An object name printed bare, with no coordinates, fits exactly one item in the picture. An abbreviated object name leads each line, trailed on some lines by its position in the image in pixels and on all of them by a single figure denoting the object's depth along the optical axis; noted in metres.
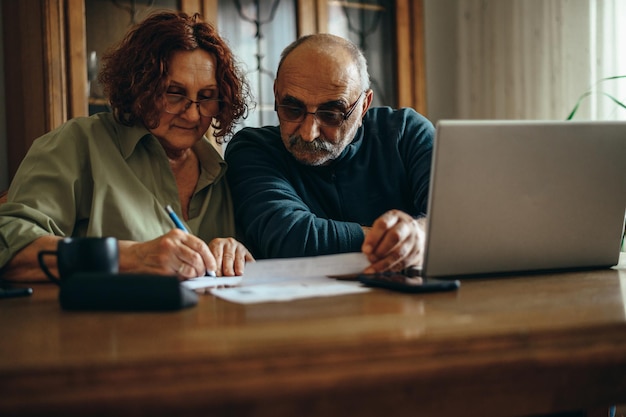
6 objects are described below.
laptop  0.99
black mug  0.93
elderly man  1.67
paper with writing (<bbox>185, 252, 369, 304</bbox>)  0.91
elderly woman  1.41
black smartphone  0.90
